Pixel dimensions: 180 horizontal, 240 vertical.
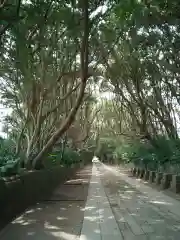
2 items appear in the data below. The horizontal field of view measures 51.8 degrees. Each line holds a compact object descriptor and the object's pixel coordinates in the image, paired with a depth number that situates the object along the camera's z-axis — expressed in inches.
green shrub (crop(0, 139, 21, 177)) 199.6
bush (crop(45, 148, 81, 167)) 443.9
